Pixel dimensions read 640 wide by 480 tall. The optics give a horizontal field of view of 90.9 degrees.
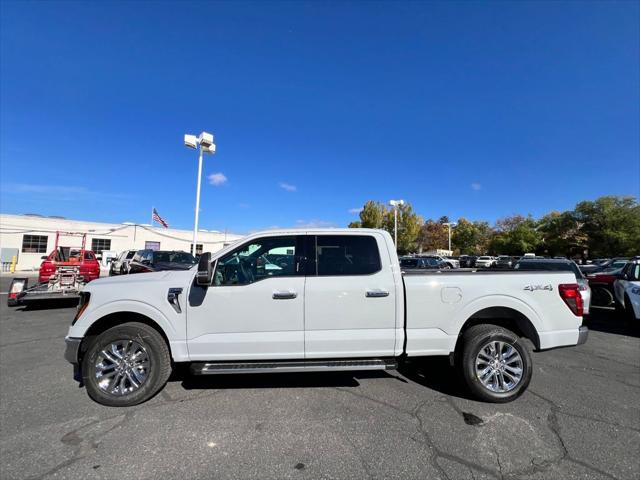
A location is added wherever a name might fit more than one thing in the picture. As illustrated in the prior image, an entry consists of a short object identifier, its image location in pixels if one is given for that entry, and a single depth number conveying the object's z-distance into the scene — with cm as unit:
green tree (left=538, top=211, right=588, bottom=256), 4256
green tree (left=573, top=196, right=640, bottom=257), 3662
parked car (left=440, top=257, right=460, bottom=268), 3205
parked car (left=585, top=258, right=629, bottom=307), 1006
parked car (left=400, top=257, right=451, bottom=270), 2034
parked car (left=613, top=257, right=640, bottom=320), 703
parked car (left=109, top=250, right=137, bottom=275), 1656
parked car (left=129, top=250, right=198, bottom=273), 1044
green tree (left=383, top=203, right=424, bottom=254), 4894
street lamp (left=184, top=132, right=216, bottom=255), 1722
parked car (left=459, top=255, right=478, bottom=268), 4319
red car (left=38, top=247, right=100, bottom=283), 940
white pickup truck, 357
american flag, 2727
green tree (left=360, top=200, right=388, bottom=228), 4762
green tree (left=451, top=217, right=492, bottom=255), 6450
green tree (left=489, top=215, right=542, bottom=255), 4959
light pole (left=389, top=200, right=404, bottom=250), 3003
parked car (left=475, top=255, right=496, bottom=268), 4300
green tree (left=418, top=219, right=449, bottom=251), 6581
